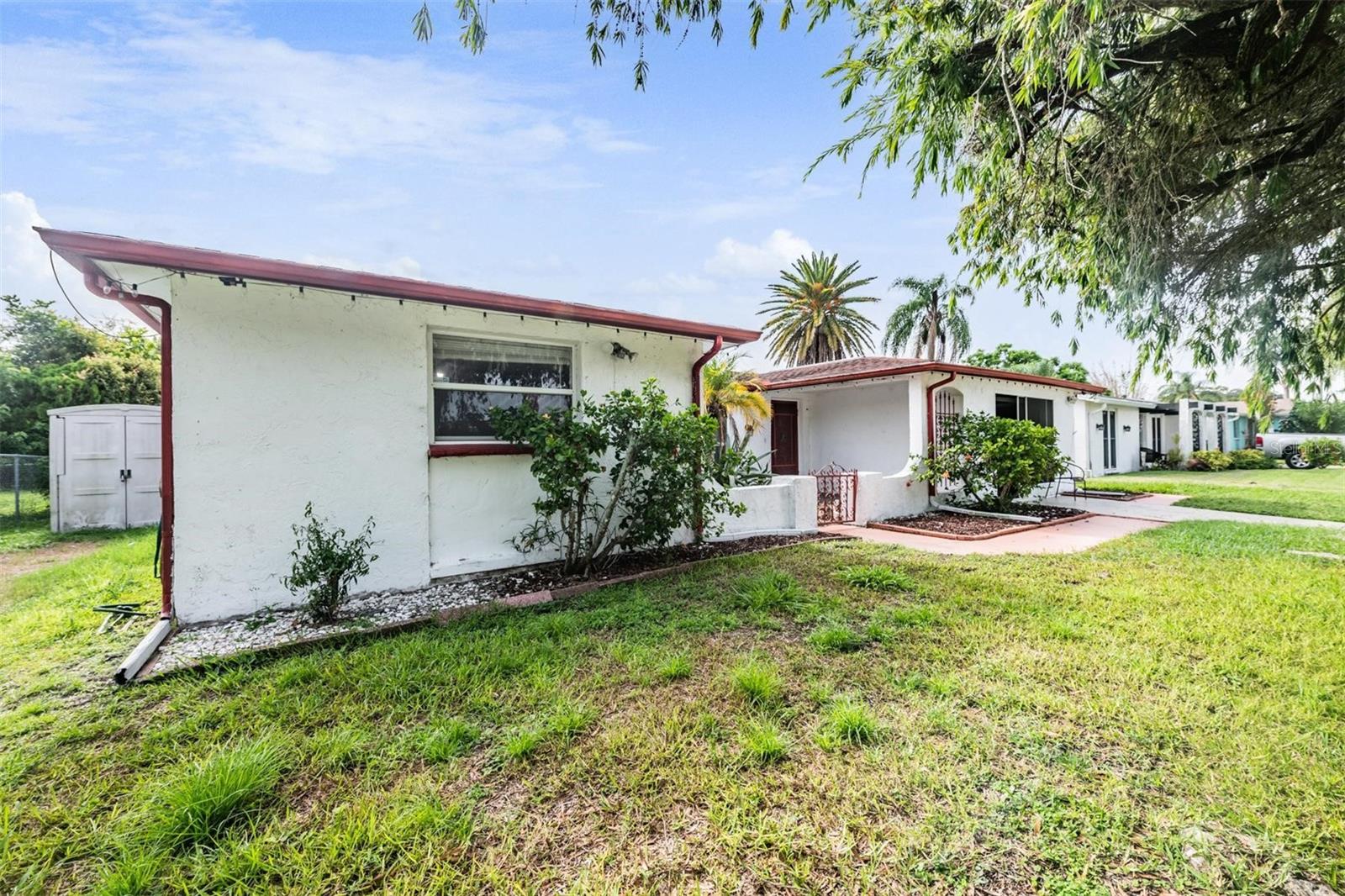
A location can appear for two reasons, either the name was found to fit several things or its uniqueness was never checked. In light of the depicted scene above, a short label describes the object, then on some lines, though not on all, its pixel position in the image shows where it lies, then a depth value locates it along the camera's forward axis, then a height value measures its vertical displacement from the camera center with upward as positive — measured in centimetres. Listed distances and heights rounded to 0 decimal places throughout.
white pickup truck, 2106 +4
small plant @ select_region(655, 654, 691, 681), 334 -138
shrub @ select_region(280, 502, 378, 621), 433 -90
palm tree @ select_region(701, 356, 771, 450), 1161 +128
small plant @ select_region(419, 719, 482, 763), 257 -143
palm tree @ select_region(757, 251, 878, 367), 2353 +636
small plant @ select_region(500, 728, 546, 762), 256 -143
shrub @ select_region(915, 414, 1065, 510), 940 -15
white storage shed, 898 -3
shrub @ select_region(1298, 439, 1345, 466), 2111 -25
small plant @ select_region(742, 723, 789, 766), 252 -143
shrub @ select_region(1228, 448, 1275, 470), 2083 -54
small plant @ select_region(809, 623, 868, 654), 376 -137
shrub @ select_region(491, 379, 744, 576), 536 -13
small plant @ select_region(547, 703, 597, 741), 273 -141
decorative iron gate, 944 -83
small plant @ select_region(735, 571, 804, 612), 465 -129
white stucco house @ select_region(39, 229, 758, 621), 436 +55
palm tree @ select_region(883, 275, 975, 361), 2331 +568
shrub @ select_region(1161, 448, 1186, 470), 2084 -44
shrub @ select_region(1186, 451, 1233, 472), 1961 -52
